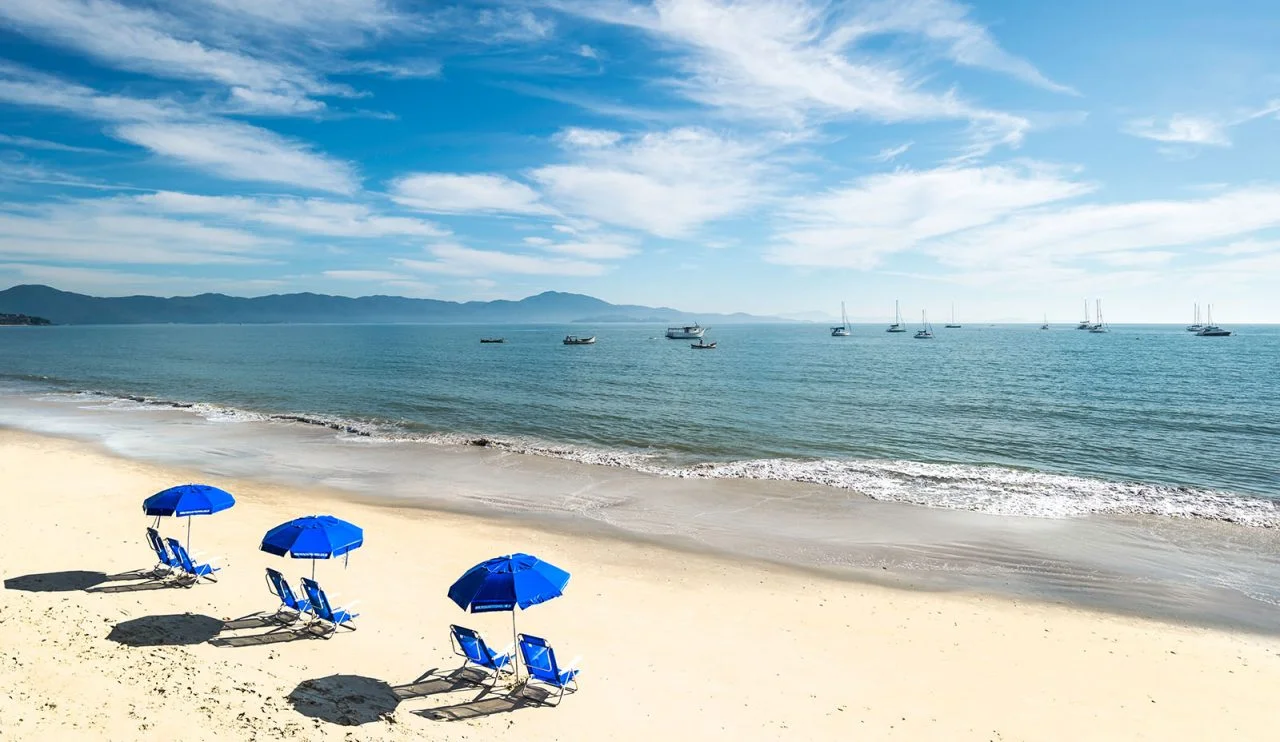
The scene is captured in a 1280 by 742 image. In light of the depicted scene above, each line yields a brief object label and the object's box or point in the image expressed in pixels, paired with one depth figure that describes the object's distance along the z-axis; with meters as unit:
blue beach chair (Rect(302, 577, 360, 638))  12.06
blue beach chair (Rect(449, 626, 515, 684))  10.65
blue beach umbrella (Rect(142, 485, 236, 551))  13.63
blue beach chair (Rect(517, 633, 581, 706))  10.39
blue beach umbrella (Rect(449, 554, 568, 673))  9.93
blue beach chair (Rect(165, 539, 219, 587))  13.98
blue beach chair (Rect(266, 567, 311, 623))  12.34
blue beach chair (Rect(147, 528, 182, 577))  14.05
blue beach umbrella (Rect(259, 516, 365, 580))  11.66
